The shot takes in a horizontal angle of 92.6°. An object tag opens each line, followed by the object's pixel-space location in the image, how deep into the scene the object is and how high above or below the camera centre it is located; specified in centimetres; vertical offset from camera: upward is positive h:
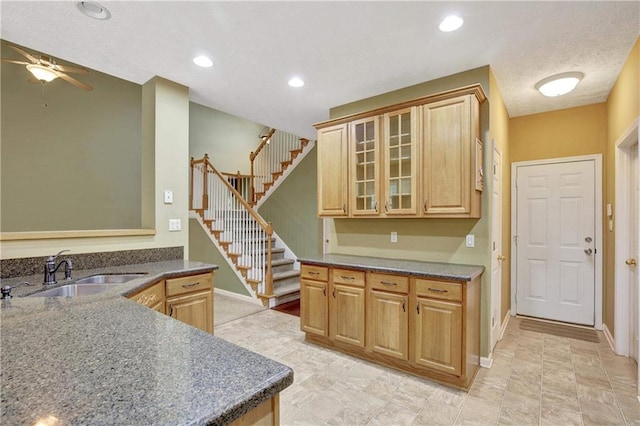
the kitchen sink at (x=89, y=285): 192 -49
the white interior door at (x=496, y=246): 293 -32
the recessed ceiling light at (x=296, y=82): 309 +137
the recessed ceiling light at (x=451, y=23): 210 +135
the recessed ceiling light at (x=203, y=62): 266 +136
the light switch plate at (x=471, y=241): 284 -25
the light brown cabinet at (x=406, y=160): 264 +54
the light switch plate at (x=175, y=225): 309 -11
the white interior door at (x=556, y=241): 372 -34
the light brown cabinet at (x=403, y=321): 237 -93
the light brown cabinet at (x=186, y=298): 226 -66
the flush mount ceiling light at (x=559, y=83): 284 +125
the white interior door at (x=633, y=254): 284 -37
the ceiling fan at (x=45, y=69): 271 +132
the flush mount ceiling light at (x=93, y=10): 199 +137
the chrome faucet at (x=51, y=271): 197 -37
